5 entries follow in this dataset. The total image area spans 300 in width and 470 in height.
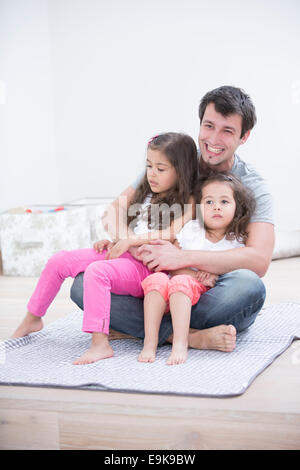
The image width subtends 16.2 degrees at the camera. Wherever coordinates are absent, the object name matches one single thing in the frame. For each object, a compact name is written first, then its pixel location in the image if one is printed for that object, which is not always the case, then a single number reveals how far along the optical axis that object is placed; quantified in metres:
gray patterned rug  2.77
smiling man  3.03
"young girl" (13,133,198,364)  3.07
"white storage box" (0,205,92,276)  4.38
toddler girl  2.97
